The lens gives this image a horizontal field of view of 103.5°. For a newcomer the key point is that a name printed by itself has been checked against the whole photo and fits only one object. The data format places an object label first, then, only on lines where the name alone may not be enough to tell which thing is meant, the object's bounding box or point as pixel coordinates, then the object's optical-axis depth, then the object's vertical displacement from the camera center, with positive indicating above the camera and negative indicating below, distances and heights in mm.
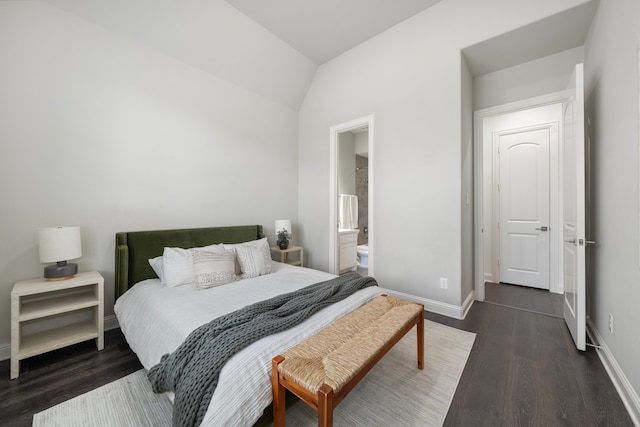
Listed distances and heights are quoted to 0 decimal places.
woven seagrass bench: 1103 -739
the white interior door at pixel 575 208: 2000 +7
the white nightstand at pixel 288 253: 3618 -627
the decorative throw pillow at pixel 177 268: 2271 -500
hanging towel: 5098 +2
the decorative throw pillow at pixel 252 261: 2613 -518
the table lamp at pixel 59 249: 1947 -275
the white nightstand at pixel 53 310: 1777 -725
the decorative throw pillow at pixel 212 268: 2291 -531
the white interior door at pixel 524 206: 3627 +44
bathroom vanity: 4457 -686
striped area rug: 1415 -1170
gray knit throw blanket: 1133 -683
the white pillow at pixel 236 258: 2725 -497
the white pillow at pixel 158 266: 2371 -507
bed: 1145 -683
